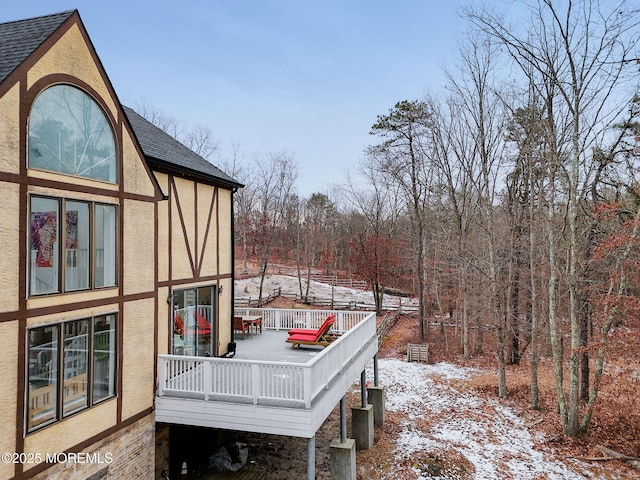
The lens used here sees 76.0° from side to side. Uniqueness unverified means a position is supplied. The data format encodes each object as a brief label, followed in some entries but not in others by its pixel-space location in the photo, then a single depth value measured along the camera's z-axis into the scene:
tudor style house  5.55
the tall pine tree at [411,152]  25.00
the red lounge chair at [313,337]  12.00
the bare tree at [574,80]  10.61
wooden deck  7.45
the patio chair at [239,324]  13.50
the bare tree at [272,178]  36.81
